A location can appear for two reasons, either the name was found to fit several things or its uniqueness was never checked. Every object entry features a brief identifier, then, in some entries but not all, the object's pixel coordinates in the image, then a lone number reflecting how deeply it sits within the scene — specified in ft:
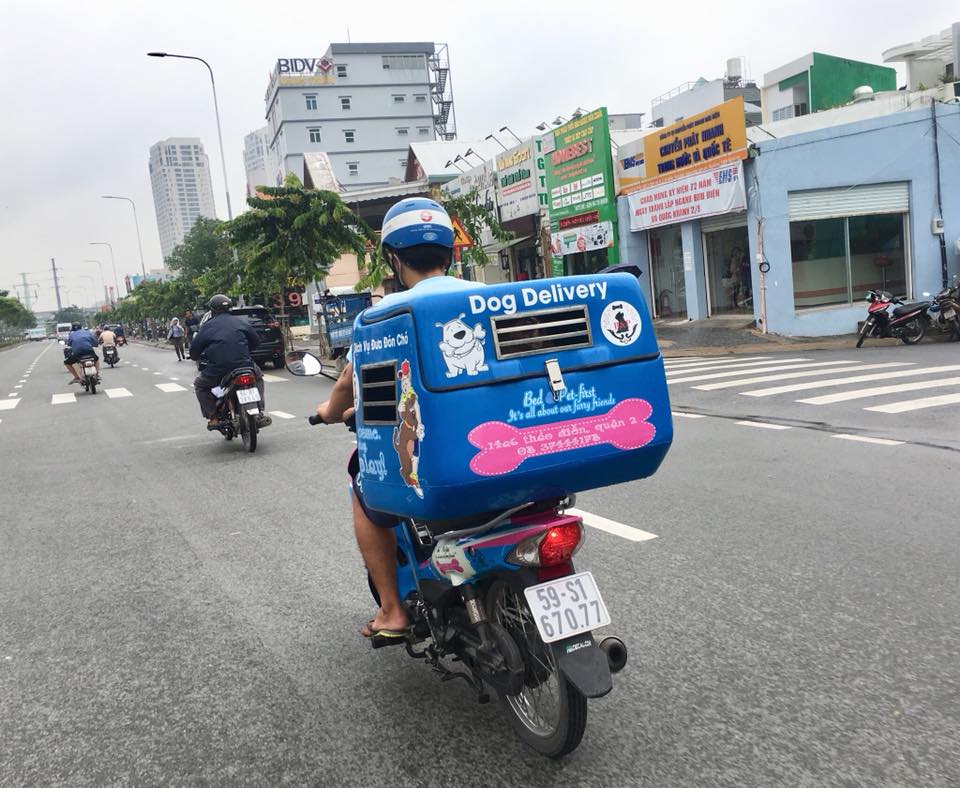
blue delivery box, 7.61
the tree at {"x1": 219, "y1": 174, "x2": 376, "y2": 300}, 76.02
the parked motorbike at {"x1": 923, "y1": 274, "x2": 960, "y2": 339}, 51.55
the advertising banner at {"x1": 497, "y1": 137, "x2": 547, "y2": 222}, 84.38
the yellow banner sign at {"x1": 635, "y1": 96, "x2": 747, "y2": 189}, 60.54
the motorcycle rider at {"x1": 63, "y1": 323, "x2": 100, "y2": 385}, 60.85
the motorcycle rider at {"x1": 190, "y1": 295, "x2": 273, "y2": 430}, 29.76
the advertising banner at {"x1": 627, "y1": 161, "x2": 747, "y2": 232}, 62.03
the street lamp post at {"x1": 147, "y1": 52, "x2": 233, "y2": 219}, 100.63
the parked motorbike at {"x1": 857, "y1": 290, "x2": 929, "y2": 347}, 51.78
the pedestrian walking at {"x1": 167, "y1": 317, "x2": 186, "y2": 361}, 106.83
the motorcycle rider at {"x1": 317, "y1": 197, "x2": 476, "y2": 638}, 9.53
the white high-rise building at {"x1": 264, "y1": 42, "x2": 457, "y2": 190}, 261.03
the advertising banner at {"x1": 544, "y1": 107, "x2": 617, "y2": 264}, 75.00
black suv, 76.38
